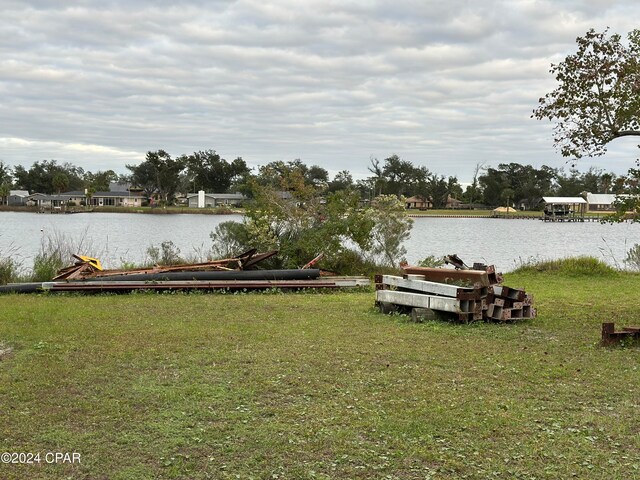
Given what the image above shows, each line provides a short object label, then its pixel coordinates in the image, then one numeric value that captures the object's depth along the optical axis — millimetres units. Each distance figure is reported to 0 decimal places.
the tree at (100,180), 136625
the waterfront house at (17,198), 120938
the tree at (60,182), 126938
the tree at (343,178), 105375
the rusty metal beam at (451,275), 11164
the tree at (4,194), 117250
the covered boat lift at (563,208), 100312
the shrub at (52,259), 16562
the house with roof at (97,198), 119156
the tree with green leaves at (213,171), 125500
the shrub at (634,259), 22233
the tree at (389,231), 21234
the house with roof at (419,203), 129000
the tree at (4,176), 132000
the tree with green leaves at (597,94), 10117
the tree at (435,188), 125812
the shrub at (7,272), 16406
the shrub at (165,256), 20250
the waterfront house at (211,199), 112756
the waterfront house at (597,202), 120625
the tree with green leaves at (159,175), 117744
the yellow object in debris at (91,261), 15836
